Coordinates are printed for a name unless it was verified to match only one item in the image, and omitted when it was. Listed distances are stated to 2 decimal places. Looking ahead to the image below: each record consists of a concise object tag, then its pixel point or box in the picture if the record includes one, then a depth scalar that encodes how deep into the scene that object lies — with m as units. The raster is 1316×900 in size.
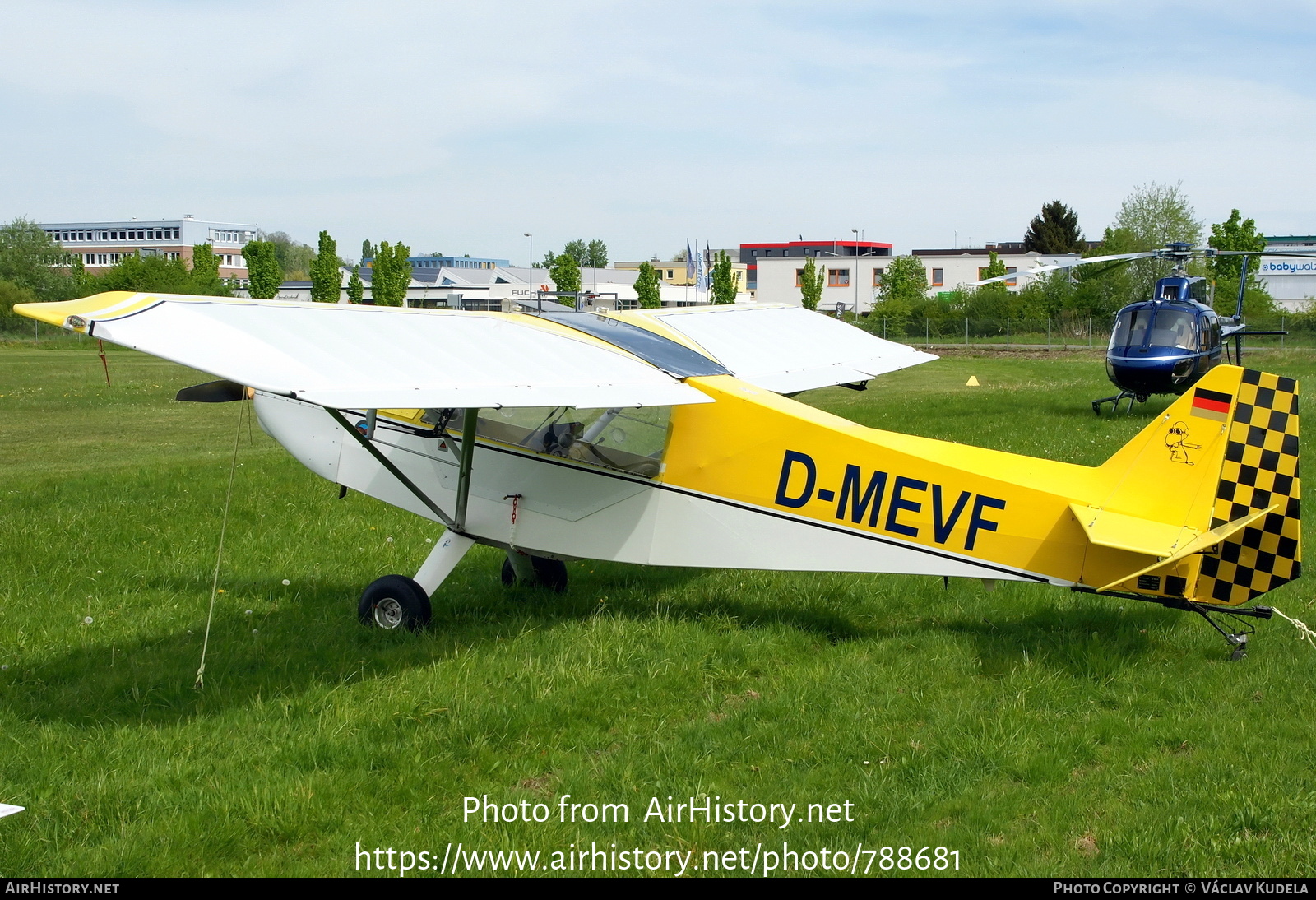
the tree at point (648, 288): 73.94
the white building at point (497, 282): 86.69
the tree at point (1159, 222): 60.34
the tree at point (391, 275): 72.62
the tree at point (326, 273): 70.25
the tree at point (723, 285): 71.12
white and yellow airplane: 5.79
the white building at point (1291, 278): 76.19
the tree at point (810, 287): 79.38
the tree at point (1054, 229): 98.19
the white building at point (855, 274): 102.75
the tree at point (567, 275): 77.31
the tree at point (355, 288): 70.59
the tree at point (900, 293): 66.81
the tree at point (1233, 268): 55.81
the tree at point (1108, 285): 57.19
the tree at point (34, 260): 79.19
